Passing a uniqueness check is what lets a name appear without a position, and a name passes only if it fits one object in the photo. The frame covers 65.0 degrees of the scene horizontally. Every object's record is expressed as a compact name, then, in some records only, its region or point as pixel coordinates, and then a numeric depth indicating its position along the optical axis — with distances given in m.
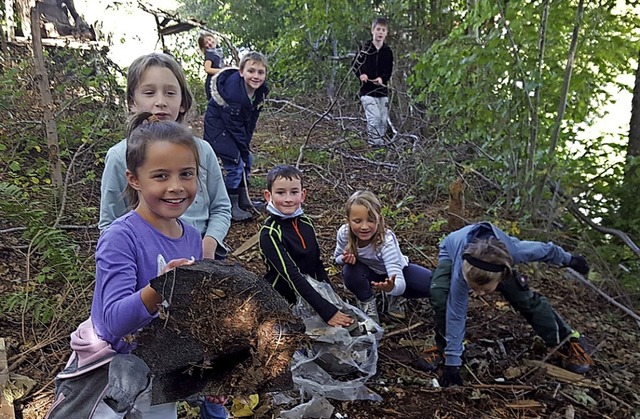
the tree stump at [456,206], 5.50
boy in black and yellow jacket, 3.33
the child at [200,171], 2.26
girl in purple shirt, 1.64
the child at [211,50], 7.42
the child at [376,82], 8.23
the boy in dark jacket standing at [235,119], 5.29
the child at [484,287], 3.11
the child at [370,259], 3.75
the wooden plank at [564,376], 3.43
